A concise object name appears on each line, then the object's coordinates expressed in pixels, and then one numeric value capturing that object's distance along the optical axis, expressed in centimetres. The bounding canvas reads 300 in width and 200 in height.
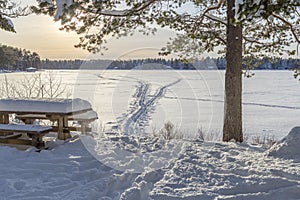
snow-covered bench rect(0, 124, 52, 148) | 504
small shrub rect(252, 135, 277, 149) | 871
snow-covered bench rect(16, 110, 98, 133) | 598
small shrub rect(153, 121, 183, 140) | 823
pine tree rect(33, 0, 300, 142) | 588
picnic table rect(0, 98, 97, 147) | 538
